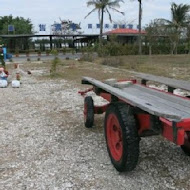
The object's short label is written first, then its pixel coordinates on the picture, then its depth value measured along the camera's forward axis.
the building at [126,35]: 47.45
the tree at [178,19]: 38.59
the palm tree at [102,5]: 37.33
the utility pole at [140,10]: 33.19
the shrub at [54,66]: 13.84
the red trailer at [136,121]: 2.62
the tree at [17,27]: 54.03
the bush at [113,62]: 19.35
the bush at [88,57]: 23.83
